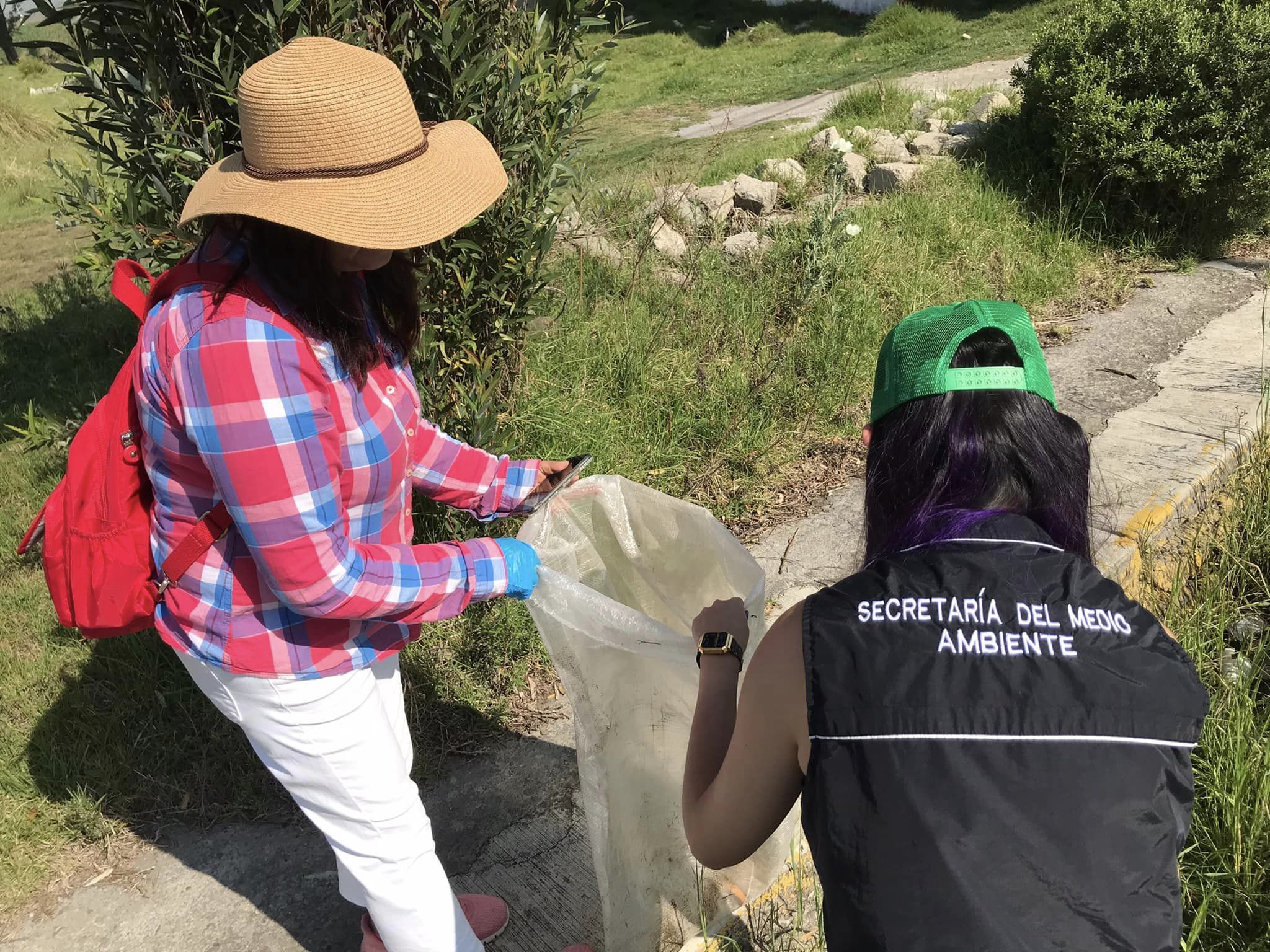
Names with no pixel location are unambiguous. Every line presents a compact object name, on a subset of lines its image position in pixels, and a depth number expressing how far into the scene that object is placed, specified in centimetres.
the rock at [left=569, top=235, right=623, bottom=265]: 493
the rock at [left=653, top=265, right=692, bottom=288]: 490
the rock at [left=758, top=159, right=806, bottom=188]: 664
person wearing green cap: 106
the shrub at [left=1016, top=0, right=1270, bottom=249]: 547
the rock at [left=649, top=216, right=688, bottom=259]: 535
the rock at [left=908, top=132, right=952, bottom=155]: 698
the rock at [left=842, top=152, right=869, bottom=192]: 659
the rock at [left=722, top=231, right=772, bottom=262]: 527
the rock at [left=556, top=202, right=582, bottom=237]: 493
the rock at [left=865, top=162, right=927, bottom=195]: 631
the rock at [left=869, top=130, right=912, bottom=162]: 693
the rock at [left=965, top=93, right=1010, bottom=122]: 718
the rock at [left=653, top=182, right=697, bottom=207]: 582
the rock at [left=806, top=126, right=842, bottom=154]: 737
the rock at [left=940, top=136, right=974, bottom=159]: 678
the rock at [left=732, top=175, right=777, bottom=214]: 618
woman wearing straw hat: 134
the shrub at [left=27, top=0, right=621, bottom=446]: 223
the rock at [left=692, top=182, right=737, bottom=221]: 598
